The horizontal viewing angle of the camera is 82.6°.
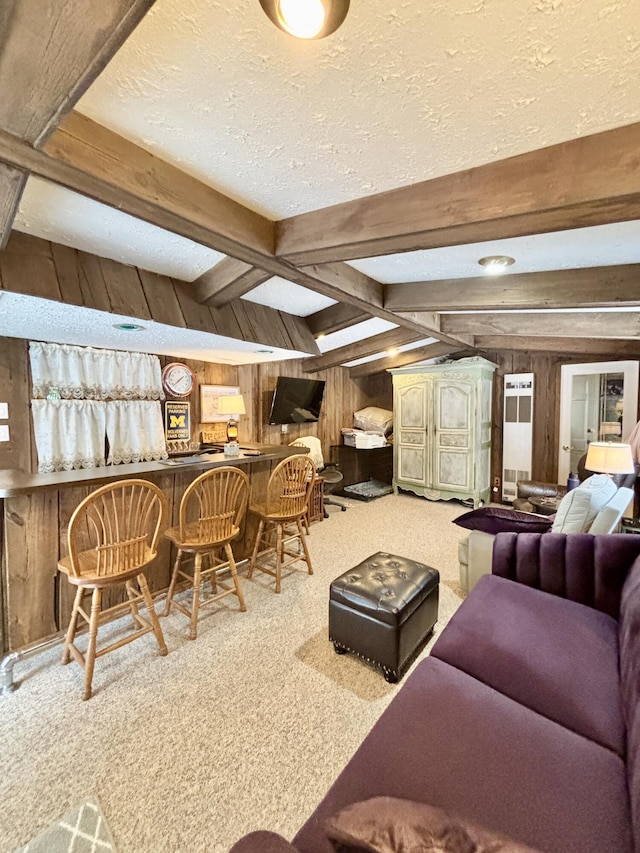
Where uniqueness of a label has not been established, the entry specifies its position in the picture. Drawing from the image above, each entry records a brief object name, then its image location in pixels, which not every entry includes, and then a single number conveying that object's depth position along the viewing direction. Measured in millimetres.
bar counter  2074
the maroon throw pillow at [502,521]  2404
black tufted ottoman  1949
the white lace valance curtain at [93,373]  2869
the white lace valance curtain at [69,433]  2883
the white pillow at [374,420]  6227
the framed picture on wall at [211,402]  3972
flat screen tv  4715
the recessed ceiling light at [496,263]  2094
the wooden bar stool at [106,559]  1896
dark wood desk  6191
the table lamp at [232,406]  3789
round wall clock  3652
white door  4508
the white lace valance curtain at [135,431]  3289
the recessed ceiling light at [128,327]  2416
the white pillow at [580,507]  2217
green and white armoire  5105
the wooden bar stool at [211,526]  2396
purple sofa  911
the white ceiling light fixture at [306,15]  756
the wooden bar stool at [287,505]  3004
